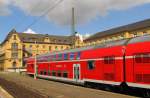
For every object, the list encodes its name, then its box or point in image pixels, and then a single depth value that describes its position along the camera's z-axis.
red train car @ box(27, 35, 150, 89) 11.80
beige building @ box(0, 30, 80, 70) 70.01
